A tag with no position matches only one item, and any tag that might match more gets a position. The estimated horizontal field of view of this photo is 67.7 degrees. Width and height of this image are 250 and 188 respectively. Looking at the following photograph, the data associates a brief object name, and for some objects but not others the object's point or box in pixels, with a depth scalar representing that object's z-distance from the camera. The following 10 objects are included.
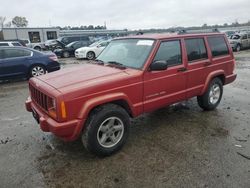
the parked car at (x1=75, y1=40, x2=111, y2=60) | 14.82
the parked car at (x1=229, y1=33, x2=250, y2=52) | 17.10
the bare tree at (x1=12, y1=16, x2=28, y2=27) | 58.58
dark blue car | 7.49
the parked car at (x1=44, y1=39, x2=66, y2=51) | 19.21
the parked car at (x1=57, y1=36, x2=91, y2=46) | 20.96
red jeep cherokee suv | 2.67
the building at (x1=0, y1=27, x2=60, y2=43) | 31.94
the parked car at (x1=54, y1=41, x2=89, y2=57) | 17.04
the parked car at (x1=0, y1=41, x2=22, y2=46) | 14.12
